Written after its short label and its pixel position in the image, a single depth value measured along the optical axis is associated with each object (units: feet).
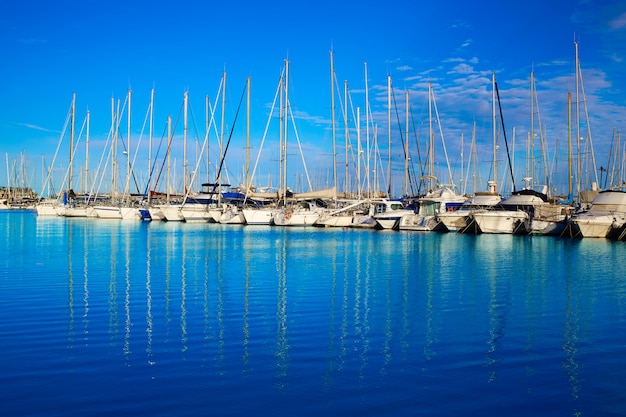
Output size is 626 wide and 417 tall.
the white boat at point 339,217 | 202.39
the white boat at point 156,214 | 244.22
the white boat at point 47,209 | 297.74
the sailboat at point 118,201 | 257.55
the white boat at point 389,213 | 190.90
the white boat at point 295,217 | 201.87
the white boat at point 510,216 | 167.43
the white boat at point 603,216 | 151.12
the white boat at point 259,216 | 205.98
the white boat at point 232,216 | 216.74
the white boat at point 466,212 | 174.50
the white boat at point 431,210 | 182.70
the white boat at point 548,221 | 164.04
